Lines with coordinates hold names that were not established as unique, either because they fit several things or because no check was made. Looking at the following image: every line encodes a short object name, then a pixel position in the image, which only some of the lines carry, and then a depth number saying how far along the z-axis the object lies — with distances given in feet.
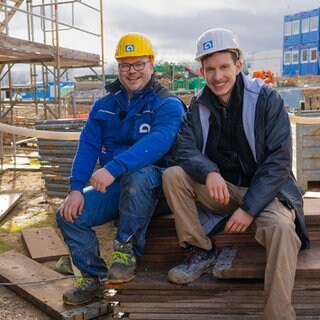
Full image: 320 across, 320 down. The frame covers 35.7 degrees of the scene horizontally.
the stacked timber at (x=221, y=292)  10.38
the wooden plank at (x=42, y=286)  12.25
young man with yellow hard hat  11.18
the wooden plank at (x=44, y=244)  17.12
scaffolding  29.78
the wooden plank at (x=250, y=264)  10.20
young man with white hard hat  10.03
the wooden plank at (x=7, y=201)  22.90
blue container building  161.38
